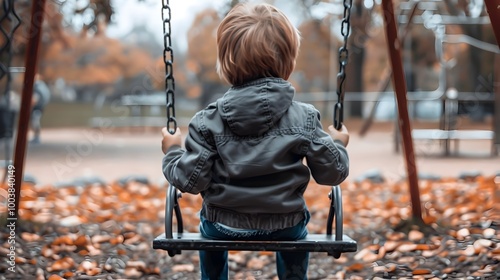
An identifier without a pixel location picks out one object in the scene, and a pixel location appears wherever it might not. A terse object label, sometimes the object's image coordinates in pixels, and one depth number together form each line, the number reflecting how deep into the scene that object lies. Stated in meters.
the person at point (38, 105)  12.27
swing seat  2.12
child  2.12
